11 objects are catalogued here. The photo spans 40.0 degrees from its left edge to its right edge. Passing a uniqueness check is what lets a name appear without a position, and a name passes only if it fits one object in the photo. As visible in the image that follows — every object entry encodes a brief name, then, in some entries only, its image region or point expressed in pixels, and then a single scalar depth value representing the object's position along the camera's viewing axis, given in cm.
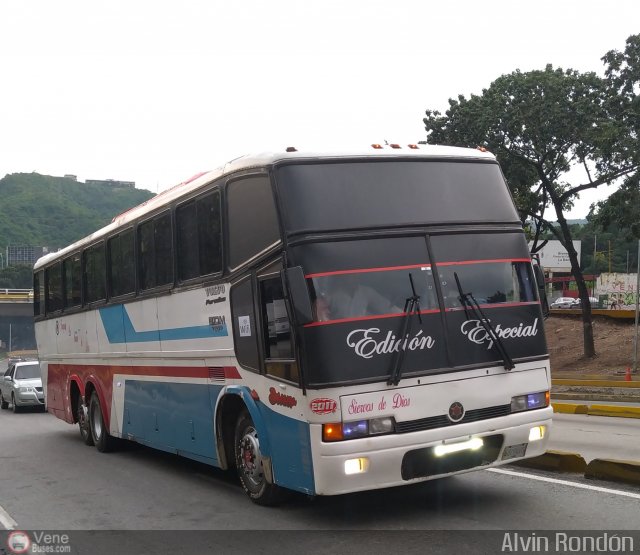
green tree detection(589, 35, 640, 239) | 3023
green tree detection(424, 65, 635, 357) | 3259
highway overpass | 7542
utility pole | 2508
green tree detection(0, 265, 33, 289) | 11094
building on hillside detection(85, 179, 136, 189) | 17662
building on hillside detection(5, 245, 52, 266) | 11800
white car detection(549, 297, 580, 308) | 7078
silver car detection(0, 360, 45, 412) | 2488
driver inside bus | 728
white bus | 721
